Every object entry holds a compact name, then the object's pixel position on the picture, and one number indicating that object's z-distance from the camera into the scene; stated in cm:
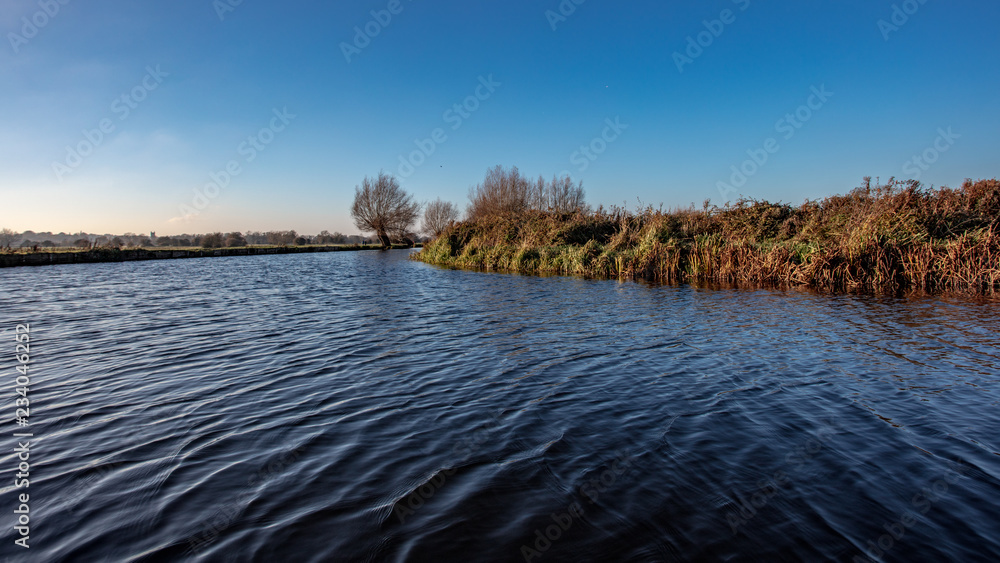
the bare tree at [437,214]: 8264
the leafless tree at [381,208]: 7462
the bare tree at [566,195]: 6700
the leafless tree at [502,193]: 6366
